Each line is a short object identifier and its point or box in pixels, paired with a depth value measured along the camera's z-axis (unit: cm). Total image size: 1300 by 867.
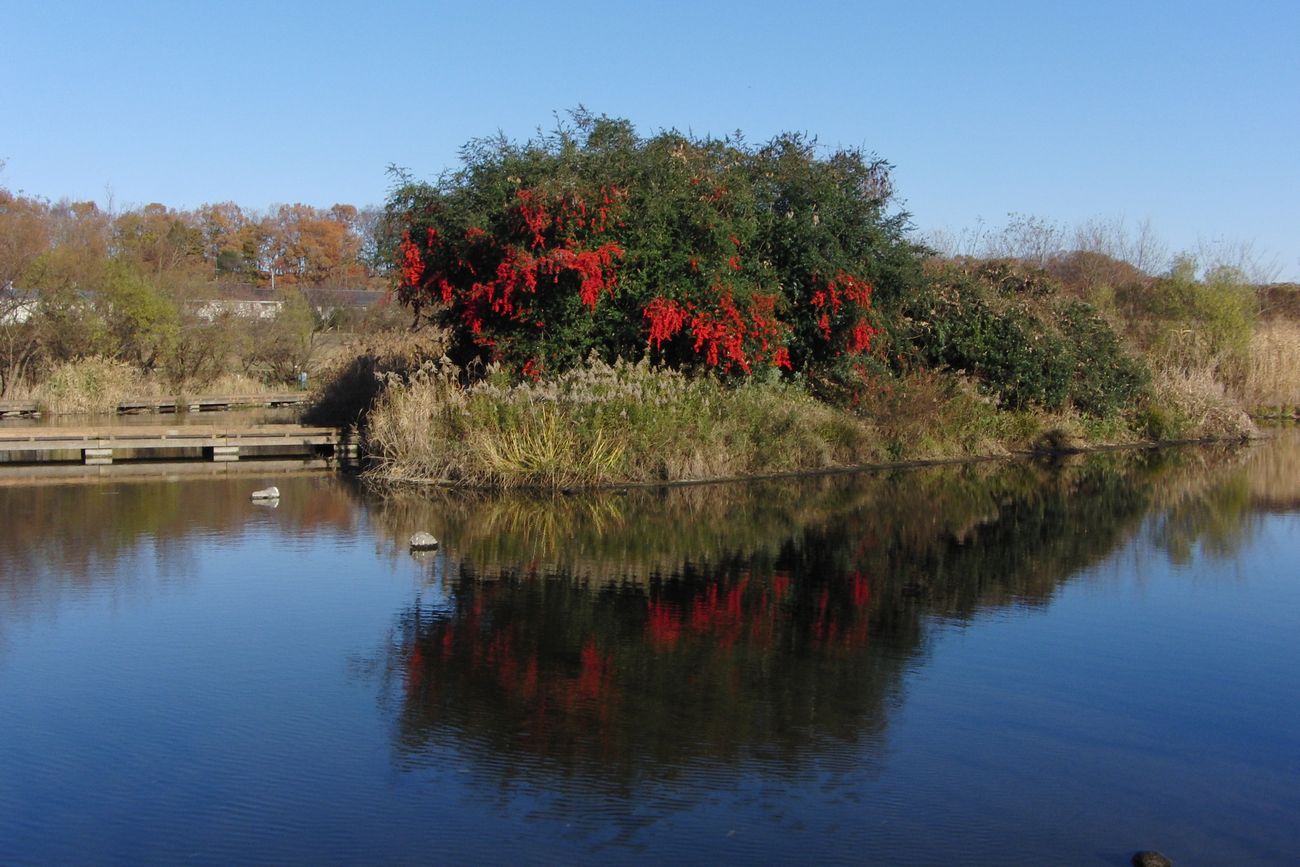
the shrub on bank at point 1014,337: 2569
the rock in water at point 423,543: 1370
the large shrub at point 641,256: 1978
